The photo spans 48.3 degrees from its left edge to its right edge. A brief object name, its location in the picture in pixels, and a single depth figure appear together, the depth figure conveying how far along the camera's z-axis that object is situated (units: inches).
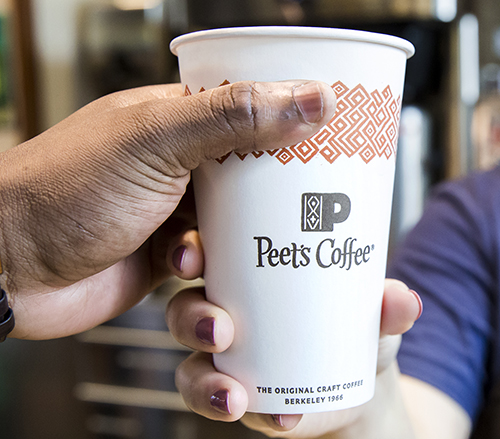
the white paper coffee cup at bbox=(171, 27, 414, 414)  17.2
